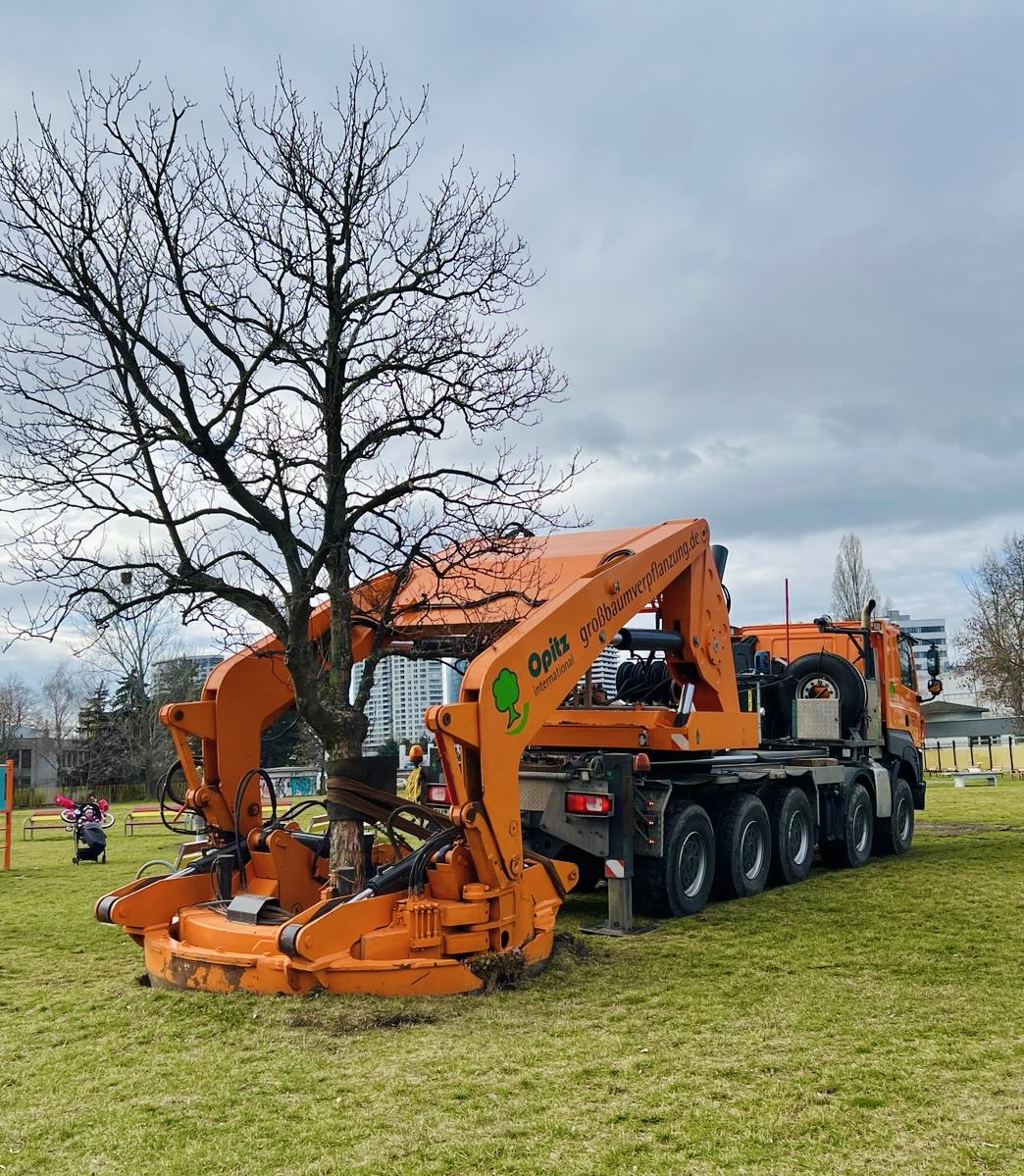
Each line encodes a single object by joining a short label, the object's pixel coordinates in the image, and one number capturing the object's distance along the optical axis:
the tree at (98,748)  46.69
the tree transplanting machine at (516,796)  6.16
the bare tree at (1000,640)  42.41
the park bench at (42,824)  22.96
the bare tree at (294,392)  7.26
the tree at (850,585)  47.94
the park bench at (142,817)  22.79
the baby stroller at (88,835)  15.75
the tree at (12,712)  68.88
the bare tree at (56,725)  66.46
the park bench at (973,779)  30.25
